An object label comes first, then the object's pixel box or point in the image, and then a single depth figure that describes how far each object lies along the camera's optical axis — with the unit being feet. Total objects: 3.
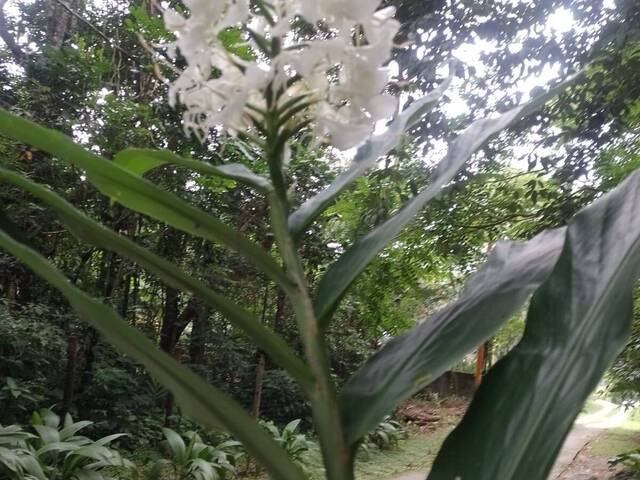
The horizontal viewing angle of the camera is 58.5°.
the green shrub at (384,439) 15.80
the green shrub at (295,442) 12.30
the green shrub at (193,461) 10.00
